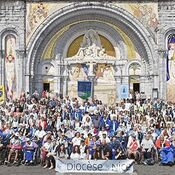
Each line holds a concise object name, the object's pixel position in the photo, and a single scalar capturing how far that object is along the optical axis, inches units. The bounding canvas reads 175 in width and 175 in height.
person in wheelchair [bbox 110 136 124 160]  820.6
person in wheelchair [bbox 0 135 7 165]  838.6
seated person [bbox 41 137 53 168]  820.0
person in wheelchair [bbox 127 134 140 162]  840.3
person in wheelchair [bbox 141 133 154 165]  845.2
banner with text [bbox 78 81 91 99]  1277.1
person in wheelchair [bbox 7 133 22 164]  831.1
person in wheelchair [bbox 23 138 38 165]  830.5
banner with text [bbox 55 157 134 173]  740.0
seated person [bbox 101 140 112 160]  809.3
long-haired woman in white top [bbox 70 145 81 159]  801.1
